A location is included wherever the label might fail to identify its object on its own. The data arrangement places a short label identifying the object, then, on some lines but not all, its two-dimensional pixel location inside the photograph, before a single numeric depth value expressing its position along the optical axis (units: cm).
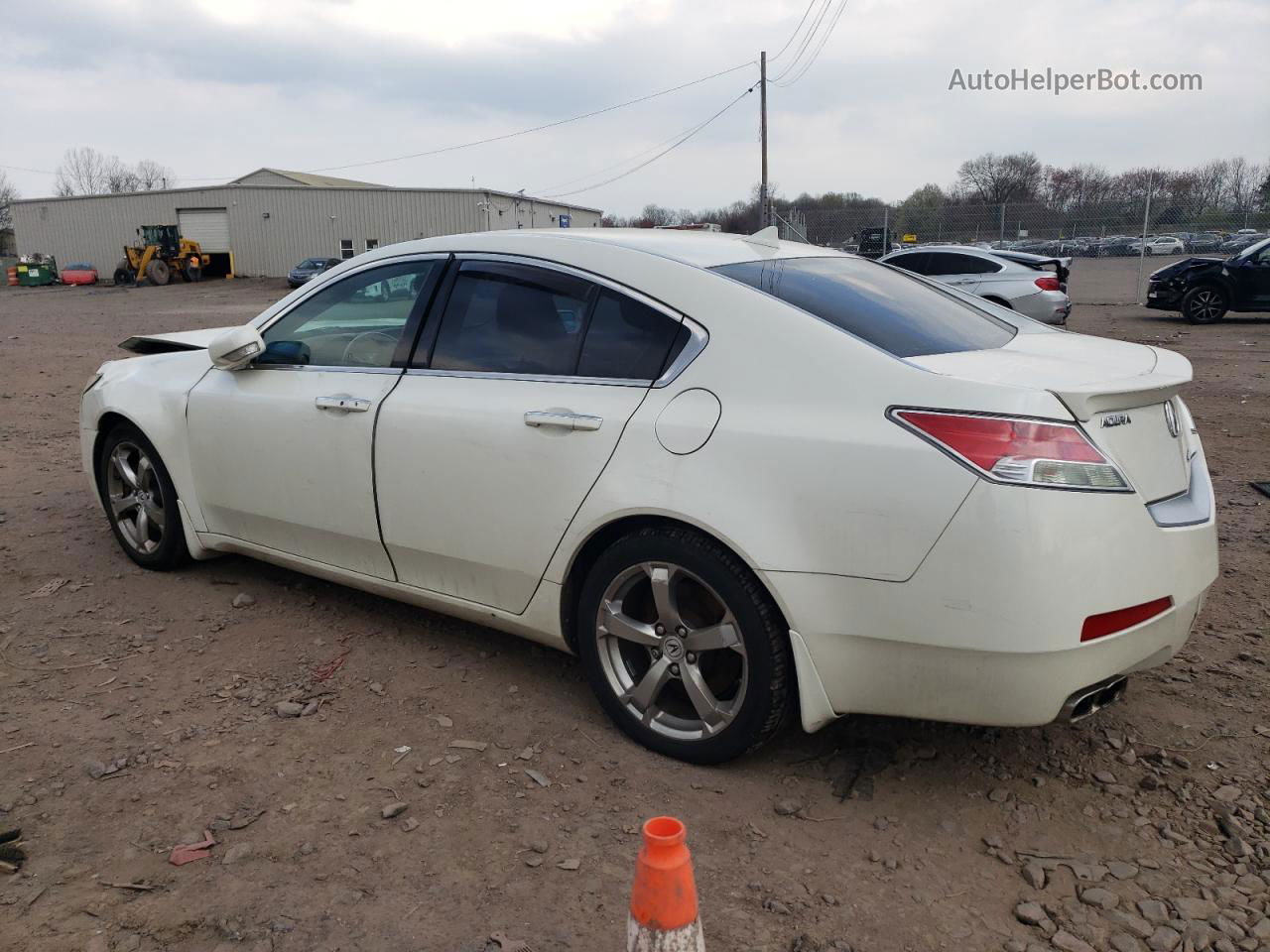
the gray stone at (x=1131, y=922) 224
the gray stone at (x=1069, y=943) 219
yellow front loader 4400
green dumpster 4881
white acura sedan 238
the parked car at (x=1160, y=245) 2461
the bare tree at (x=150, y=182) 9300
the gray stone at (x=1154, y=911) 227
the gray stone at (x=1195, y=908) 229
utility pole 3186
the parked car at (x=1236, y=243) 2481
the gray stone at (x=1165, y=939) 219
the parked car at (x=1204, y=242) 2564
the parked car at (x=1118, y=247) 2473
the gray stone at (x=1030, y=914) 228
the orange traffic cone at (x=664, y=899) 158
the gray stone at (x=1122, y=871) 243
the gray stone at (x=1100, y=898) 233
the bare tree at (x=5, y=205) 8501
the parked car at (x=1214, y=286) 1672
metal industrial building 4644
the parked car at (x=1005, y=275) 1460
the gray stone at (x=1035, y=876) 241
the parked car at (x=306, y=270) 3666
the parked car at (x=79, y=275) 4872
